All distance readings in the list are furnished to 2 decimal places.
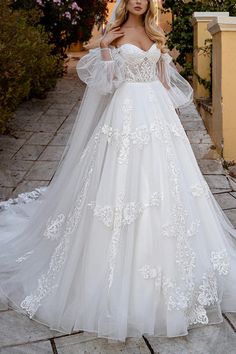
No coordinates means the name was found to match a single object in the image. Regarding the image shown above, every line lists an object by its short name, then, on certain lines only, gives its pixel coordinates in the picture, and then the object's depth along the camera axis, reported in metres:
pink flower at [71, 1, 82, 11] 8.76
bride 2.63
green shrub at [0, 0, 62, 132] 5.99
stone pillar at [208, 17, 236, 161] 5.90
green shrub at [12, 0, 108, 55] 8.70
